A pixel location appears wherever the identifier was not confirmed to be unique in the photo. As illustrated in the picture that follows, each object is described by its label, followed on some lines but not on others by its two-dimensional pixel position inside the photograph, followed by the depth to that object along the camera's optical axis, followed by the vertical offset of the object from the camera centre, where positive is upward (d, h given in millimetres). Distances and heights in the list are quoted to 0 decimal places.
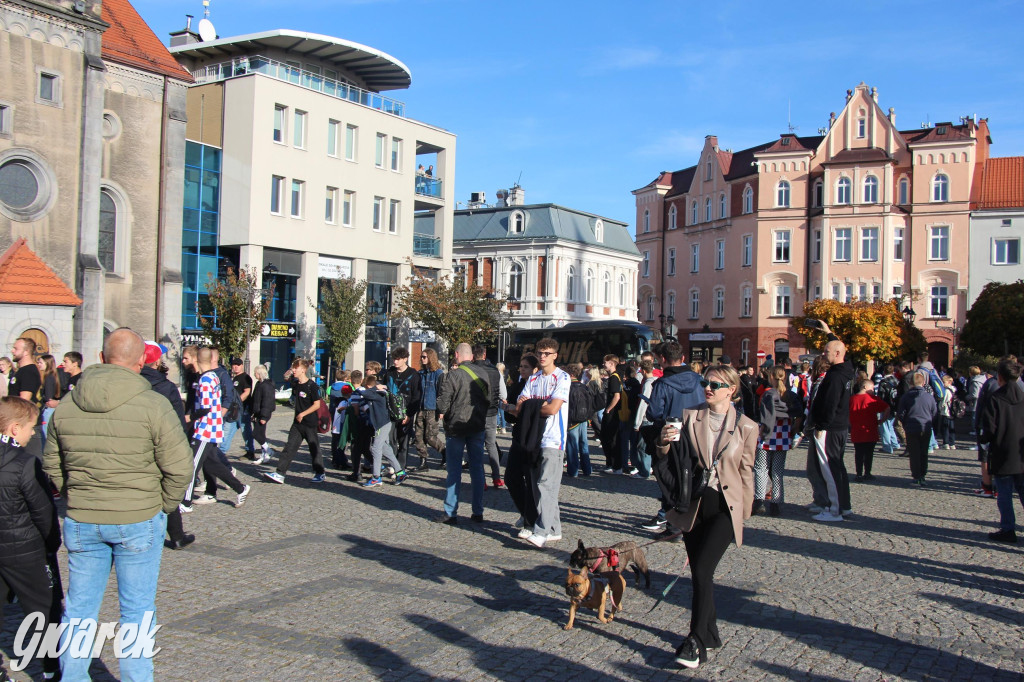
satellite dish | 44938 +16096
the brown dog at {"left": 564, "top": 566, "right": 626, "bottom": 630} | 5934 -1697
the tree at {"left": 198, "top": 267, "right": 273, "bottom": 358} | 34312 +1017
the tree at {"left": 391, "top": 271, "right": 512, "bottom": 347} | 41906 +1710
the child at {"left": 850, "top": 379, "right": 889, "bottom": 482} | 13609 -967
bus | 38594 +387
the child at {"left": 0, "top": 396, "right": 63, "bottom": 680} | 4699 -1124
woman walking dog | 5301 -858
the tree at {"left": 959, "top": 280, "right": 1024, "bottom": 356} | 39062 +1706
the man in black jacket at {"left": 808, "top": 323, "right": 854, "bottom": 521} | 10062 -849
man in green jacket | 4316 -771
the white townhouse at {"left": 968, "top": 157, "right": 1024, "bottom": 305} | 51344 +7515
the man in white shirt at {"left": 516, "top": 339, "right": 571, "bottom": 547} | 8164 -931
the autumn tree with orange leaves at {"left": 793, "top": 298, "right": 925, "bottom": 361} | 44062 +1408
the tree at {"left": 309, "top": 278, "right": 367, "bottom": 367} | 38594 +1247
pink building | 52656 +8197
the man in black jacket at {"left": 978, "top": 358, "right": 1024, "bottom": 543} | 8906 -815
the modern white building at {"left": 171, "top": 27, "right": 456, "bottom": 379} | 37500 +7658
